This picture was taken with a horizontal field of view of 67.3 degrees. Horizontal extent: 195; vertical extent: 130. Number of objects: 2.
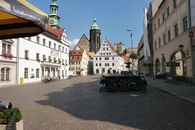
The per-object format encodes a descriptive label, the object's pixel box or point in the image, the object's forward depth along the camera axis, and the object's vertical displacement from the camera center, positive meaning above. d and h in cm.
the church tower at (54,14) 4815 +1849
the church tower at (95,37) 8461 +1883
